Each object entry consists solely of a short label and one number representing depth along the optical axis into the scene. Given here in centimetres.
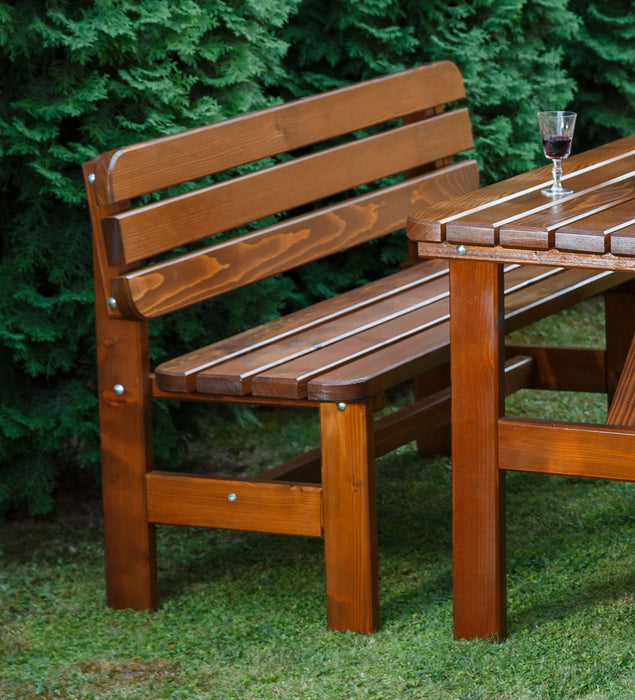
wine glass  594
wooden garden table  531
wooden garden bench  598
